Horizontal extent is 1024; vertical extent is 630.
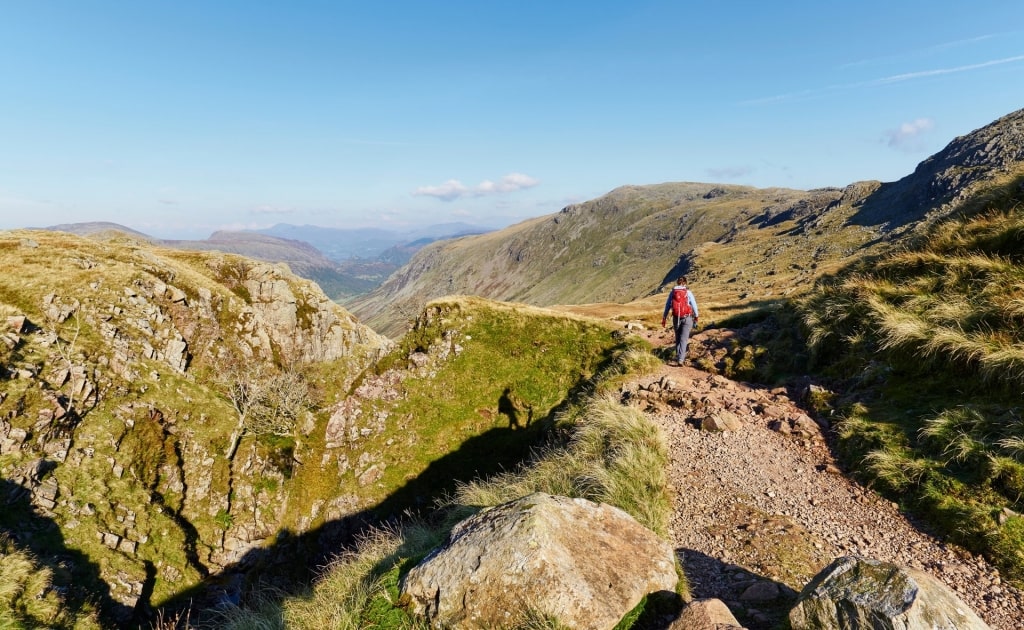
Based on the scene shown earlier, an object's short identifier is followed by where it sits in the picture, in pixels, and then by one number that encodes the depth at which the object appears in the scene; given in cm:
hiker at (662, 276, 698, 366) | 1956
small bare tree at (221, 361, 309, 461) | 3222
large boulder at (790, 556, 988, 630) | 479
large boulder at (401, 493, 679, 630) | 639
